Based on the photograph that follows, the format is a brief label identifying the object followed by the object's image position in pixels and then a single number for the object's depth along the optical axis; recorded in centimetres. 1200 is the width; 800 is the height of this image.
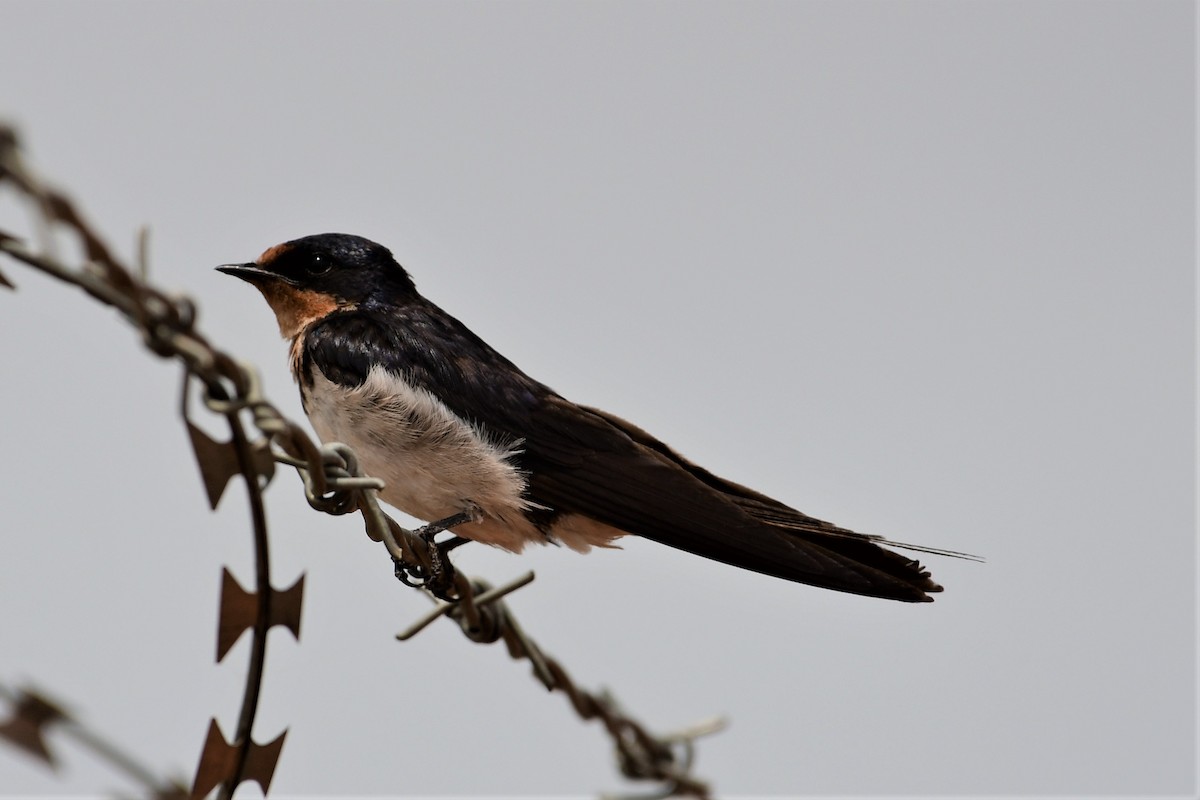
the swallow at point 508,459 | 366
